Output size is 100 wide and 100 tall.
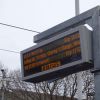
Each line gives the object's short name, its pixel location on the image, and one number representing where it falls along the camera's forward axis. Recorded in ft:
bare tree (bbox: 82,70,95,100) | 126.72
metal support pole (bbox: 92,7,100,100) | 36.94
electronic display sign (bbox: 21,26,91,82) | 36.88
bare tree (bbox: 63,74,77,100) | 127.73
